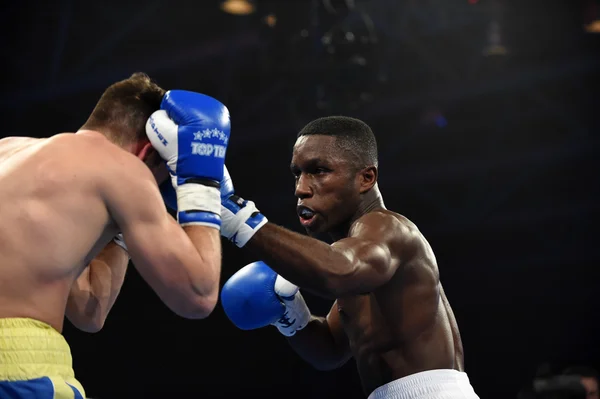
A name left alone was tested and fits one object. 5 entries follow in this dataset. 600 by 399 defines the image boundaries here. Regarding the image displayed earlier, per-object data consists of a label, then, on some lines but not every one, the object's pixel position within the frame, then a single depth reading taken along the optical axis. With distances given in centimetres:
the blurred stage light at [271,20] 654
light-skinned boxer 198
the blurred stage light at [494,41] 725
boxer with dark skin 232
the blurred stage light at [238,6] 699
